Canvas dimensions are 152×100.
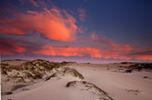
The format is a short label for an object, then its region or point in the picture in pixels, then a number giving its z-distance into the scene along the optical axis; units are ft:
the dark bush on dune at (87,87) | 14.37
